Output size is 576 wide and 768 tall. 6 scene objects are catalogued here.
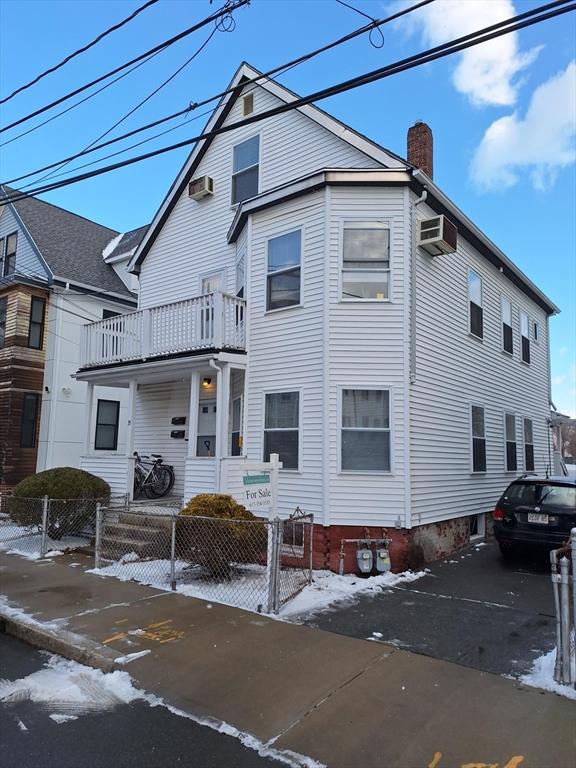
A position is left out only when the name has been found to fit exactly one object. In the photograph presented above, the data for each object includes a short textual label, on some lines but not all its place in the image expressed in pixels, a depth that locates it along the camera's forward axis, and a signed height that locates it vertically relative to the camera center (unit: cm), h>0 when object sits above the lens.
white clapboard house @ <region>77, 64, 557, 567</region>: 909 +210
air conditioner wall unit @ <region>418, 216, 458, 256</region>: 966 +390
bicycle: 1260 -78
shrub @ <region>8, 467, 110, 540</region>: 1055 -112
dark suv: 866 -97
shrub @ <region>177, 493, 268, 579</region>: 768 -128
